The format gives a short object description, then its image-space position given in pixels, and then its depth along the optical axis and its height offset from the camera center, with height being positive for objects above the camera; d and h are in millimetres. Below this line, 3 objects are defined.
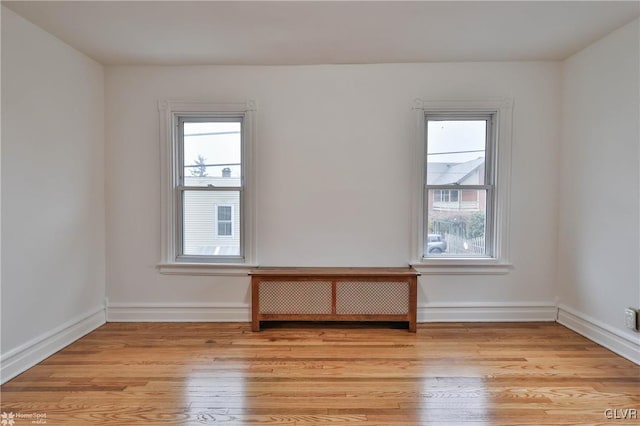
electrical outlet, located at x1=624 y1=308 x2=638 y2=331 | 2393 -801
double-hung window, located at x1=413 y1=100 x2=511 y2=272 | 3115 +172
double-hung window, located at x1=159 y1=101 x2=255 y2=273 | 3148 +95
